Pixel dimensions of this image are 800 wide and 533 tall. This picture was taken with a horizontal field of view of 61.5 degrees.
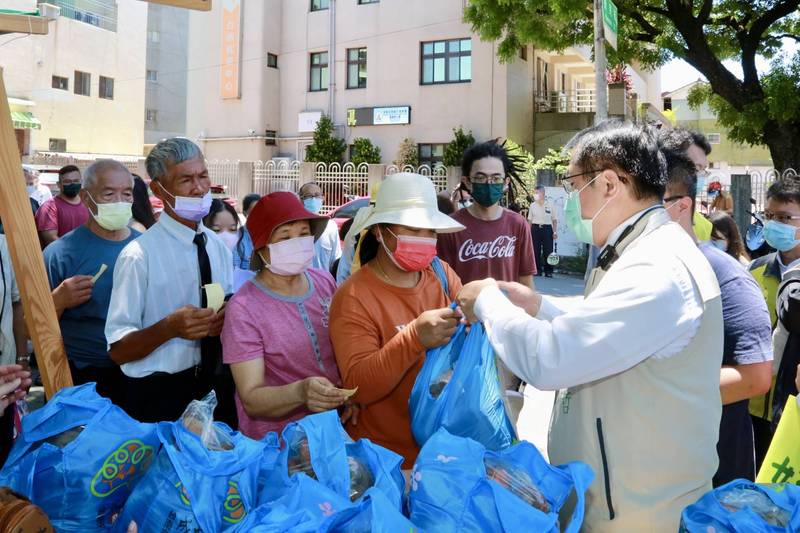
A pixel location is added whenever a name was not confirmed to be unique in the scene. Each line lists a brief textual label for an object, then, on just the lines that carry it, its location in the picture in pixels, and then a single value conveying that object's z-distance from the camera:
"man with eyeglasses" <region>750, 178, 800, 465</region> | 3.20
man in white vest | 1.68
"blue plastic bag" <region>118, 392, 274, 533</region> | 1.70
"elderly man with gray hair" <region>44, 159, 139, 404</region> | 3.42
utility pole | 12.15
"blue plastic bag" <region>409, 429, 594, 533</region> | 1.55
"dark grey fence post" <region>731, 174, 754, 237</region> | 12.70
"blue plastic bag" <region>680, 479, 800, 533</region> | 1.52
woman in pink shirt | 2.46
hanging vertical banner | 26.74
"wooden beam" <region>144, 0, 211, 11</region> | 2.90
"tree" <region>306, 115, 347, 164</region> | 25.39
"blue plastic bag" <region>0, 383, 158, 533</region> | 1.81
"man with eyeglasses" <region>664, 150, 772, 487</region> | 2.49
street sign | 10.31
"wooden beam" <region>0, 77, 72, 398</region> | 2.22
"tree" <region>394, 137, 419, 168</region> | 24.33
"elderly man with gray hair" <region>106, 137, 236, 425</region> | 2.83
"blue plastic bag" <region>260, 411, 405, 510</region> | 1.72
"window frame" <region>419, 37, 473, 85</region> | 23.97
